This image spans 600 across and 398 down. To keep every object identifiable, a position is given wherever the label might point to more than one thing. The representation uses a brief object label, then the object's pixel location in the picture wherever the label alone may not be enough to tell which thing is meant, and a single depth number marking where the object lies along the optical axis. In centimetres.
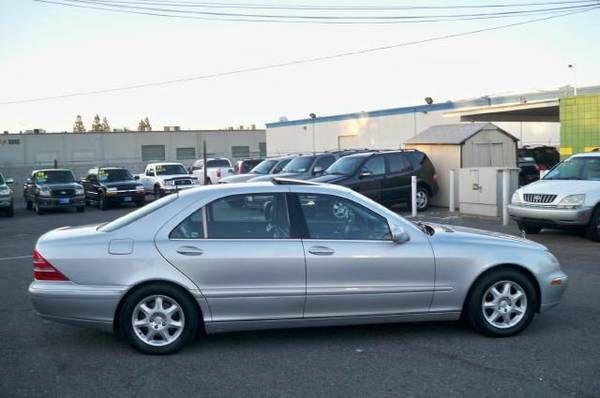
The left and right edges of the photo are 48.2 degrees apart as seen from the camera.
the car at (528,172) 2553
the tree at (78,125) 10838
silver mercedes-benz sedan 575
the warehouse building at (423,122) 2284
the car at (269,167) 2275
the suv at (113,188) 2459
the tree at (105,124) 11288
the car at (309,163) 2106
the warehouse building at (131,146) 5344
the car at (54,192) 2353
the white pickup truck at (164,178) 2686
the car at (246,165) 2831
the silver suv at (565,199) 1199
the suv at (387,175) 1766
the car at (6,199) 2220
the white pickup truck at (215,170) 3016
